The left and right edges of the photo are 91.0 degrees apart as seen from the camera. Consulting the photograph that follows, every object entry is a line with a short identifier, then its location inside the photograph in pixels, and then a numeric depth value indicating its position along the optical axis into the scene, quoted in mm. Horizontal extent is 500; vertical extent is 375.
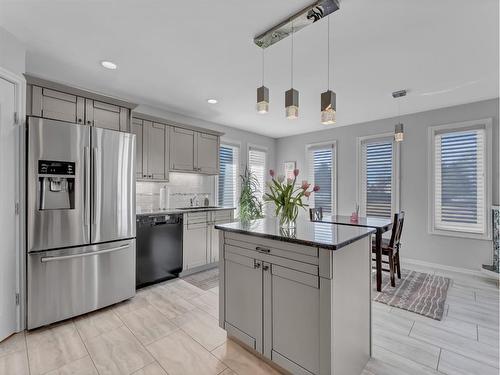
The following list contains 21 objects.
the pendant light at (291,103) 2043
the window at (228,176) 5211
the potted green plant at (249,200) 5203
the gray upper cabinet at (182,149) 4008
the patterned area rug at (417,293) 2773
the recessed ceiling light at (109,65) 2648
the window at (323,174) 5488
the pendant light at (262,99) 2104
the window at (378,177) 4652
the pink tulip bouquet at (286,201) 2109
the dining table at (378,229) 3193
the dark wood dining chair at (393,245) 3293
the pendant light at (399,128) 3342
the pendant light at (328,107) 1959
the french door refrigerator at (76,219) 2316
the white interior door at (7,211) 2148
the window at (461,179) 3781
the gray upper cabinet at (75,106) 2543
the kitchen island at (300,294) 1520
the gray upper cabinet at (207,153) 4398
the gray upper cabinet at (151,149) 3586
